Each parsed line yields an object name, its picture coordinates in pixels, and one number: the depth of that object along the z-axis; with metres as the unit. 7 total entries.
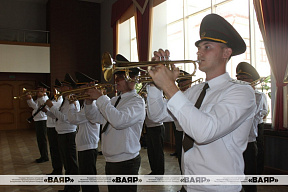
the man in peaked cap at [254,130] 3.60
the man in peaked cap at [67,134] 4.22
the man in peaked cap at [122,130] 2.77
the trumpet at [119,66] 2.18
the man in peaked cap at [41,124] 6.47
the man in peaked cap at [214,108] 1.39
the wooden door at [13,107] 12.84
